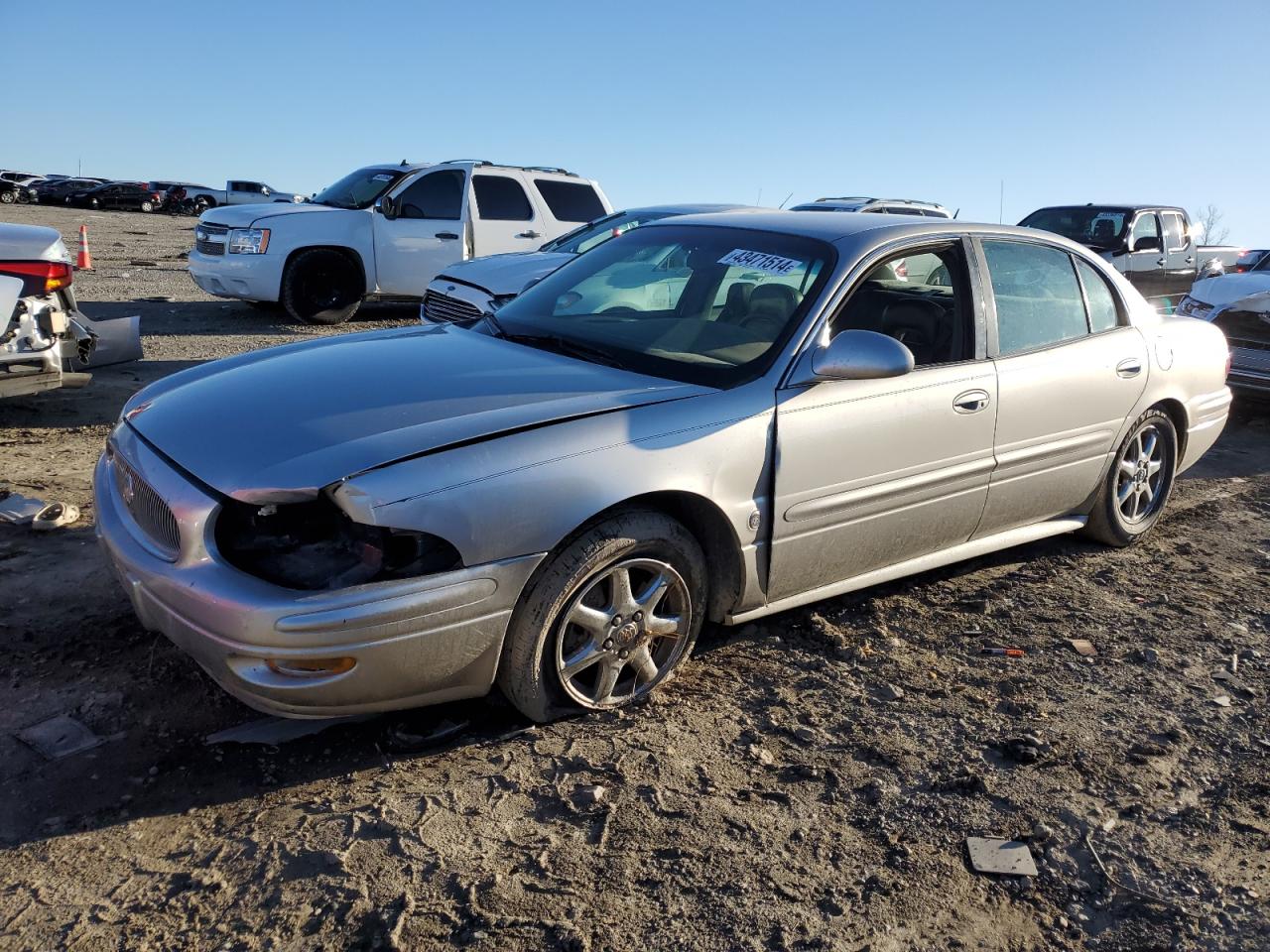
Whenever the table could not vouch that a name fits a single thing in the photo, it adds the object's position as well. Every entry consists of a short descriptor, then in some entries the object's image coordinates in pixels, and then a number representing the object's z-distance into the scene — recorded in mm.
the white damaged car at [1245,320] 9016
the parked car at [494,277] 8492
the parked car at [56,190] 43312
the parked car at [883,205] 14641
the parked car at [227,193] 44034
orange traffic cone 11436
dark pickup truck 13898
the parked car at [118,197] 43062
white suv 11609
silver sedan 2926
